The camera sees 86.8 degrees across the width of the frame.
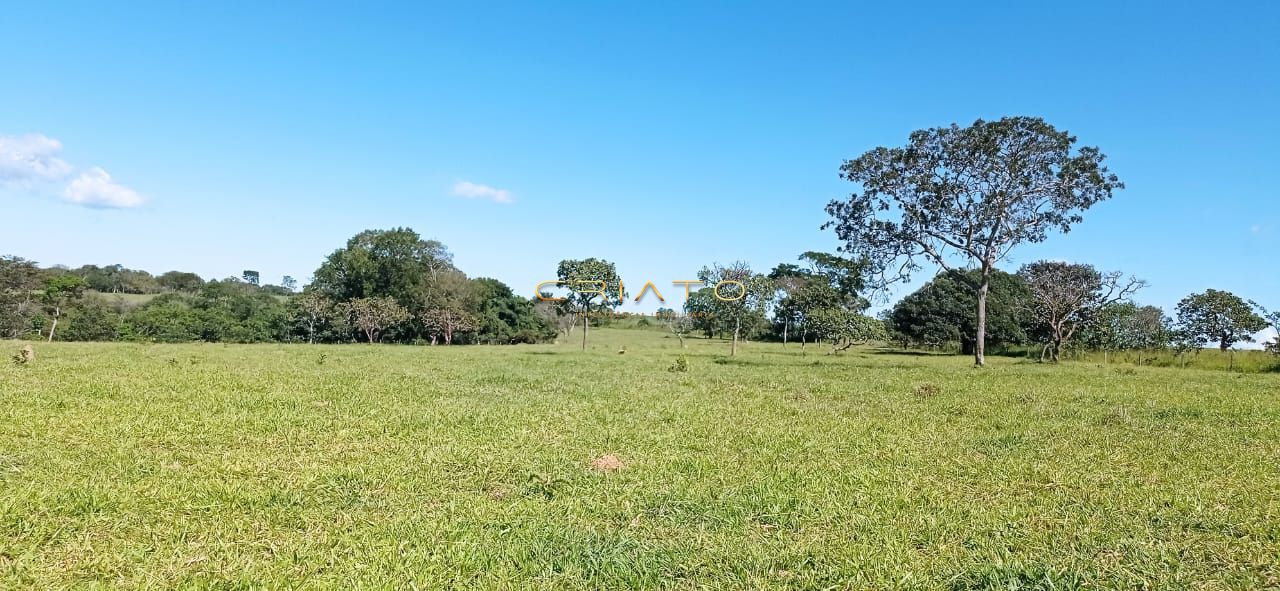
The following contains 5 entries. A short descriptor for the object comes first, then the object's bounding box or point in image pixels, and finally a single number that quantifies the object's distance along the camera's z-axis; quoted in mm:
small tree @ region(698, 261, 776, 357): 40656
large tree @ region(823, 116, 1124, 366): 26516
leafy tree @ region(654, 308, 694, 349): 52619
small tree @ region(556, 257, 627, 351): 39188
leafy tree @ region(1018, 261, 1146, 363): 34562
